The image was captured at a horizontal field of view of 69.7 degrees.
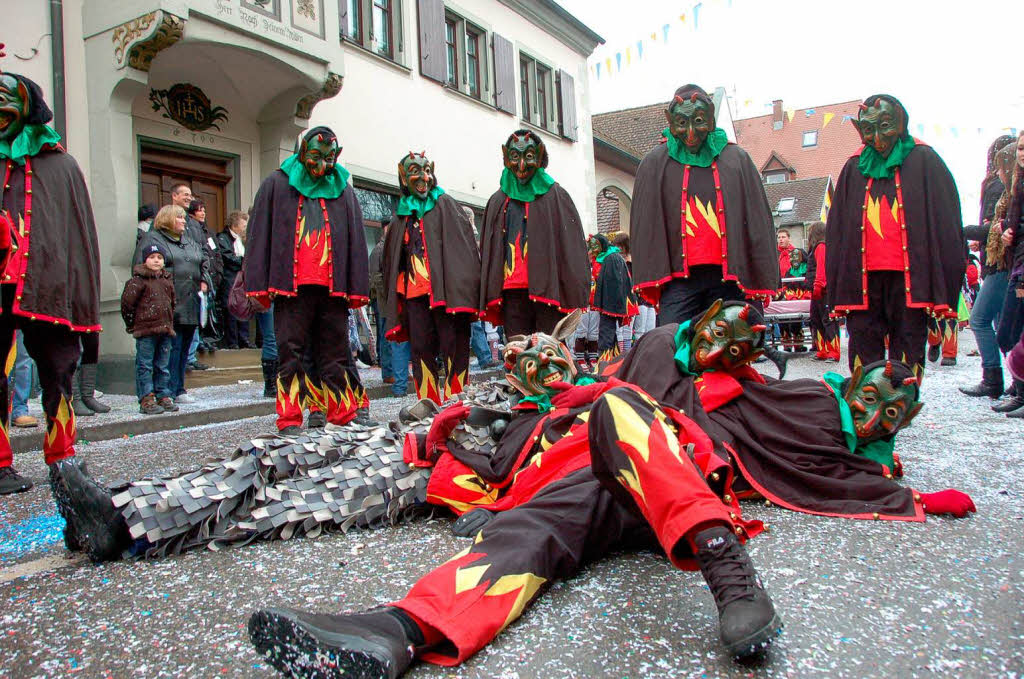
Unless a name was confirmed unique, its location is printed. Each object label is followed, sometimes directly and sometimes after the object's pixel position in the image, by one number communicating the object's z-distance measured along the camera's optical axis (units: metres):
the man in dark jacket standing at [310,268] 4.76
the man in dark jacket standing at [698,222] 4.32
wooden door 8.81
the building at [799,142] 49.31
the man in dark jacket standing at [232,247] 8.08
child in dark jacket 6.07
